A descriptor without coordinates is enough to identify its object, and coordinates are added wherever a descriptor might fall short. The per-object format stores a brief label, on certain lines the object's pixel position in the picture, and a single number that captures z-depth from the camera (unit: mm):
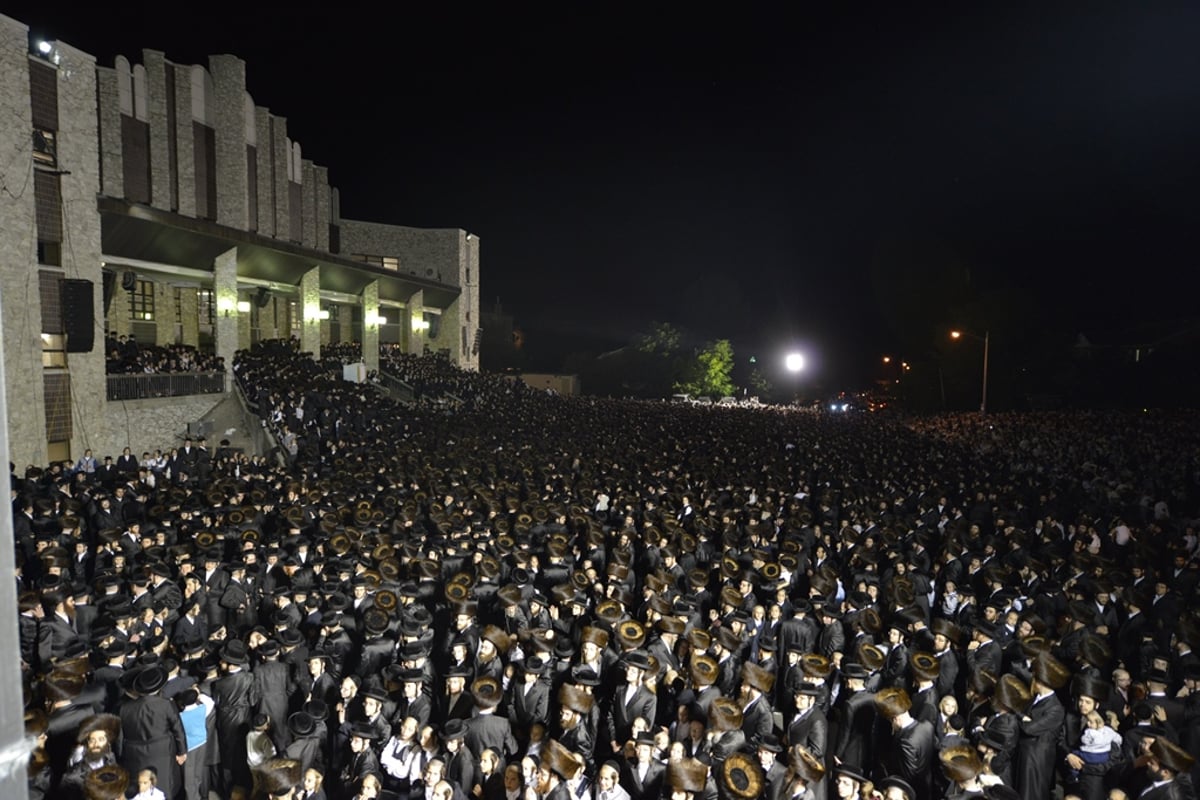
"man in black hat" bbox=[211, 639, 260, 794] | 6996
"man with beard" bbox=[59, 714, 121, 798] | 5332
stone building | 17734
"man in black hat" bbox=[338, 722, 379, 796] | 5734
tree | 61250
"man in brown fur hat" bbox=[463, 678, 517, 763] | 6215
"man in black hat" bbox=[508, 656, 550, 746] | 6887
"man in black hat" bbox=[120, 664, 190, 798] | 6156
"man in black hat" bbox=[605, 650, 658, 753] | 6672
